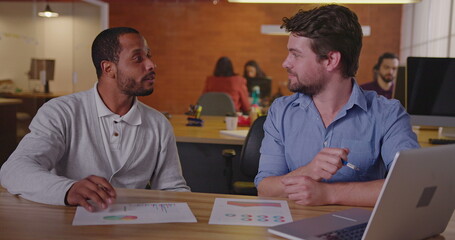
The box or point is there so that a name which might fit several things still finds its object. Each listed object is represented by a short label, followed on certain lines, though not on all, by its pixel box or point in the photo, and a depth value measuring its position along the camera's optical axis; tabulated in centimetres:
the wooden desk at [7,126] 666
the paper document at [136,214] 140
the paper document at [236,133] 345
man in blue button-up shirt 197
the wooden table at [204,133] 338
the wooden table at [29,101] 774
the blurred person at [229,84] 626
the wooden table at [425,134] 339
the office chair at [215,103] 538
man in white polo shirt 186
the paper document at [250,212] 143
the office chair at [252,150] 262
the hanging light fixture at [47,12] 826
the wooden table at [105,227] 129
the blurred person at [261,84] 674
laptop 113
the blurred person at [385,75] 529
